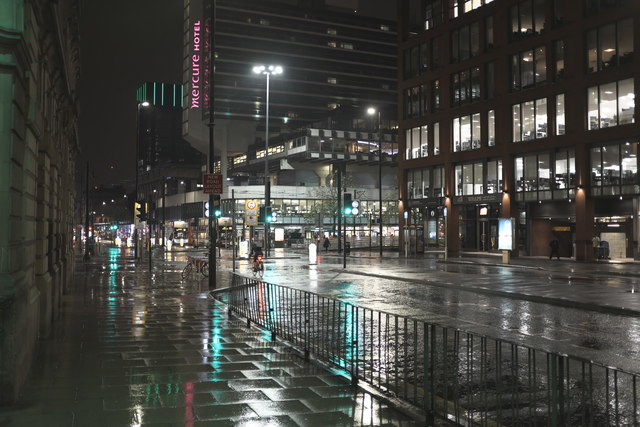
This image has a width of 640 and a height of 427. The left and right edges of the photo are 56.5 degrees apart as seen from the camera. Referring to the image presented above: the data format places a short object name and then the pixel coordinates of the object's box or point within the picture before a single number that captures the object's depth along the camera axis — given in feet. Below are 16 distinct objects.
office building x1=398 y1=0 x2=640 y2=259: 130.41
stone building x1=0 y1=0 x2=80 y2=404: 21.33
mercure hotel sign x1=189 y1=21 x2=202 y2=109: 280.31
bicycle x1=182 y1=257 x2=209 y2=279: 88.69
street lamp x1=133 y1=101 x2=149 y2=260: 137.52
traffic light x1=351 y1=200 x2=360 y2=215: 144.15
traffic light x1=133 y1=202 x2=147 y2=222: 117.80
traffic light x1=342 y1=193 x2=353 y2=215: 116.57
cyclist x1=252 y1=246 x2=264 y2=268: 91.83
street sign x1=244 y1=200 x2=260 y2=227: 126.62
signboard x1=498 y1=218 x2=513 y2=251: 124.36
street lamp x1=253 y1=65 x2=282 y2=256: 139.95
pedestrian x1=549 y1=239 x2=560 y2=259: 136.98
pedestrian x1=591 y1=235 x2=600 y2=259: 132.56
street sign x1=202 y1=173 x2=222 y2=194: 70.18
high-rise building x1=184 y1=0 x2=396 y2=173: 305.53
